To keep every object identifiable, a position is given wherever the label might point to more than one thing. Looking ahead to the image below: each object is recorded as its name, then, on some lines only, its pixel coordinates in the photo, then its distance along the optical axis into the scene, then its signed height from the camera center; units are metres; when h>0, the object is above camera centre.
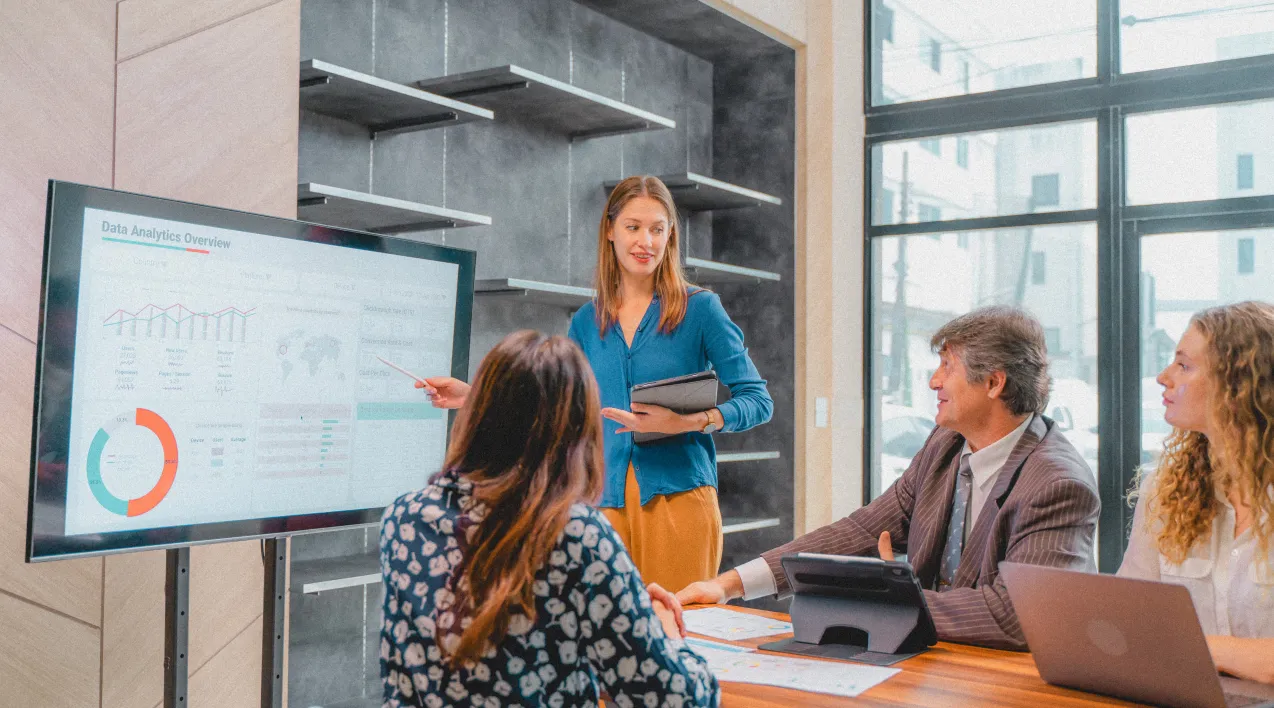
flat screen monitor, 1.74 +0.03
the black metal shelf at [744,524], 4.05 -0.49
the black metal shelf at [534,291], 3.07 +0.31
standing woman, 2.54 +0.07
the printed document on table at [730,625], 1.71 -0.37
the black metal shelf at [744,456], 3.91 -0.23
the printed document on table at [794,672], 1.40 -0.37
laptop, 1.23 -0.28
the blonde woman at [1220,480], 1.58 -0.12
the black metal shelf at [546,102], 3.06 +0.90
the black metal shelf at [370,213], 2.51 +0.46
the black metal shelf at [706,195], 3.88 +0.77
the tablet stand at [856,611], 1.56 -0.32
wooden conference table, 1.33 -0.37
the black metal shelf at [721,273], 3.95 +0.47
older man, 1.68 -0.17
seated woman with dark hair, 1.14 -0.19
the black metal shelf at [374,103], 2.56 +0.75
